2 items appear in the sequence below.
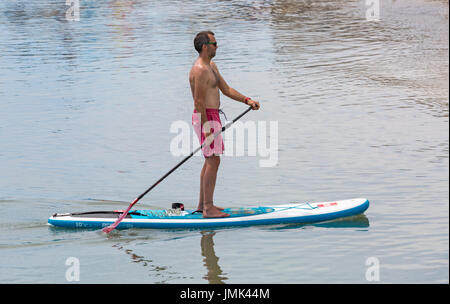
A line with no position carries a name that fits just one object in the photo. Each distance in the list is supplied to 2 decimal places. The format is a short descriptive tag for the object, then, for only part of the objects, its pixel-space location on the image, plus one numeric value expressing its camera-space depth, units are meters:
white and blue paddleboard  20.78
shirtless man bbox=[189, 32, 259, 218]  19.87
